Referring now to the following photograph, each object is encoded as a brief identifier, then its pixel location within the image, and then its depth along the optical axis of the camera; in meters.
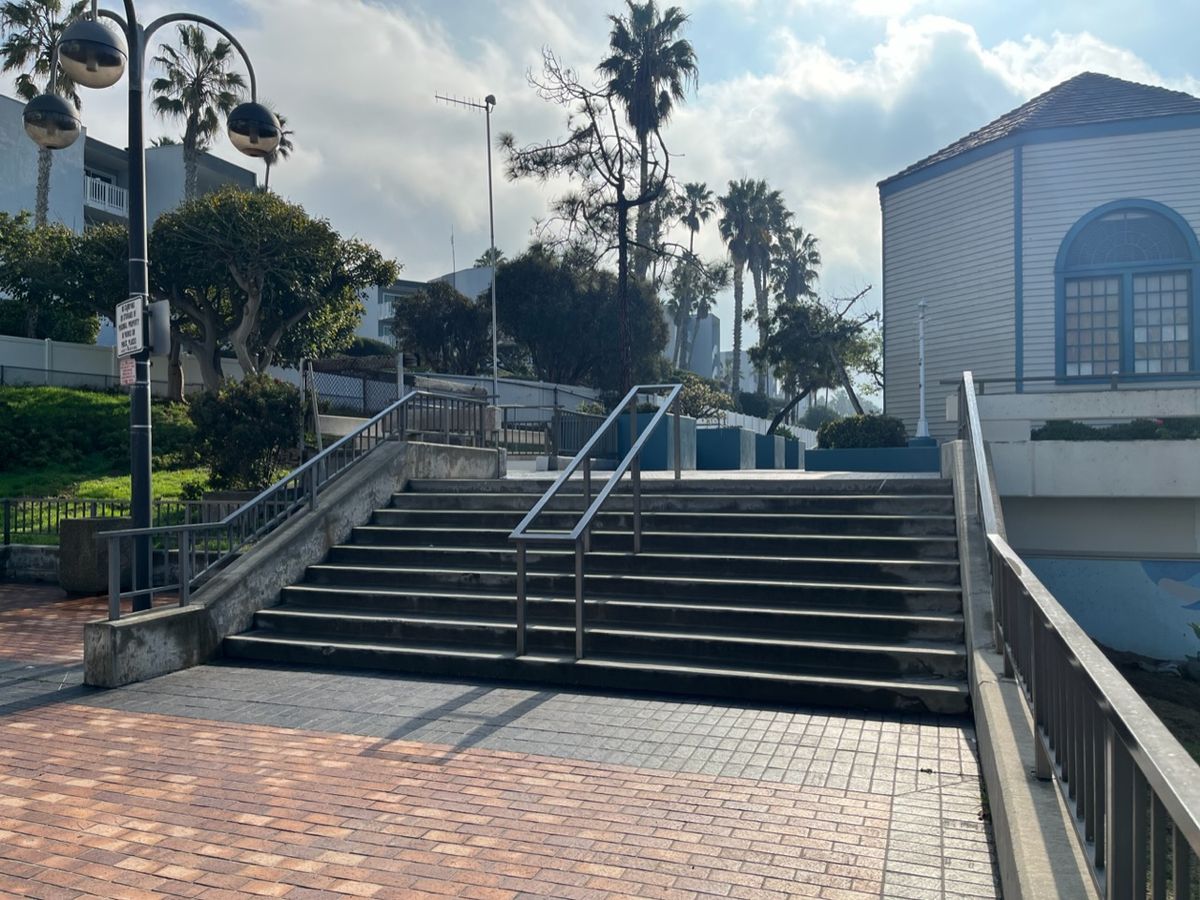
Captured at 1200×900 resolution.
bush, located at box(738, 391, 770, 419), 48.16
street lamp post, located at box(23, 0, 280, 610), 7.66
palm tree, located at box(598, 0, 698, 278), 29.81
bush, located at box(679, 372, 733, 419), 26.53
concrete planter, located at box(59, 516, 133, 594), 11.39
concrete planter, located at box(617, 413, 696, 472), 17.19
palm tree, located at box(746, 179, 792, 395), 54.88
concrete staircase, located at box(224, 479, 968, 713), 6.46
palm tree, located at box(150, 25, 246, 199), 35.94
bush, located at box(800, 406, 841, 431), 59.93
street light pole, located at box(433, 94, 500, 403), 34.47
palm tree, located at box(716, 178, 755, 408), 54.81
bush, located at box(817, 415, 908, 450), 16.53
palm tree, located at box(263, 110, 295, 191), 44.88
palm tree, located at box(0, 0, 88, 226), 31.66
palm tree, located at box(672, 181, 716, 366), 56.31
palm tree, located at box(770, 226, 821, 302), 60.38
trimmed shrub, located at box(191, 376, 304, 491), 13.08
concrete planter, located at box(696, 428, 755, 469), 19.97
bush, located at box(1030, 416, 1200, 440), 10.73
